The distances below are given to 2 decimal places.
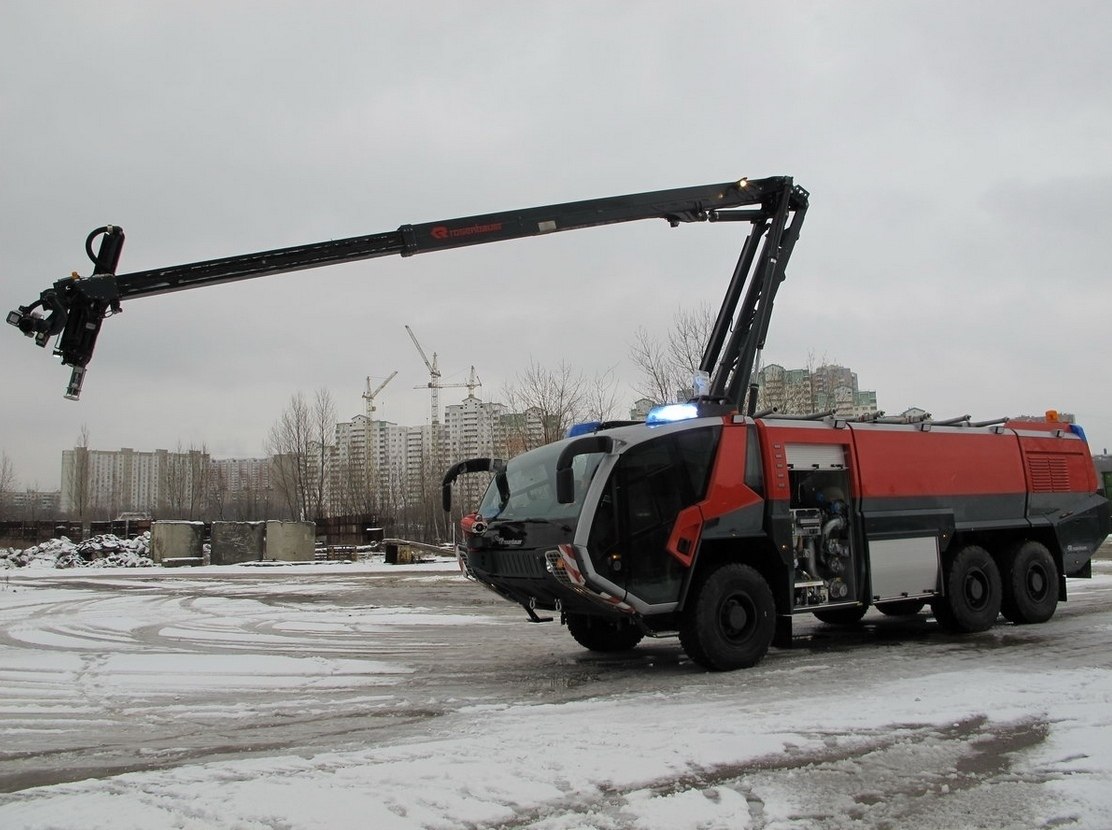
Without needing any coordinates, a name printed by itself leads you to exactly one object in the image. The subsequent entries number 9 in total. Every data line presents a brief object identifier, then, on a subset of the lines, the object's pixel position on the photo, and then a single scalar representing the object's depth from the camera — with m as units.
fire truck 7.57
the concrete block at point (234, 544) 32.72
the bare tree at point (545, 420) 32.69
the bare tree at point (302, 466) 49.91
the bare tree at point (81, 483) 61.39
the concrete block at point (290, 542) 33.50
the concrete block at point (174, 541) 32.66
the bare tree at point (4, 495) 68.75
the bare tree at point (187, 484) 65.56
